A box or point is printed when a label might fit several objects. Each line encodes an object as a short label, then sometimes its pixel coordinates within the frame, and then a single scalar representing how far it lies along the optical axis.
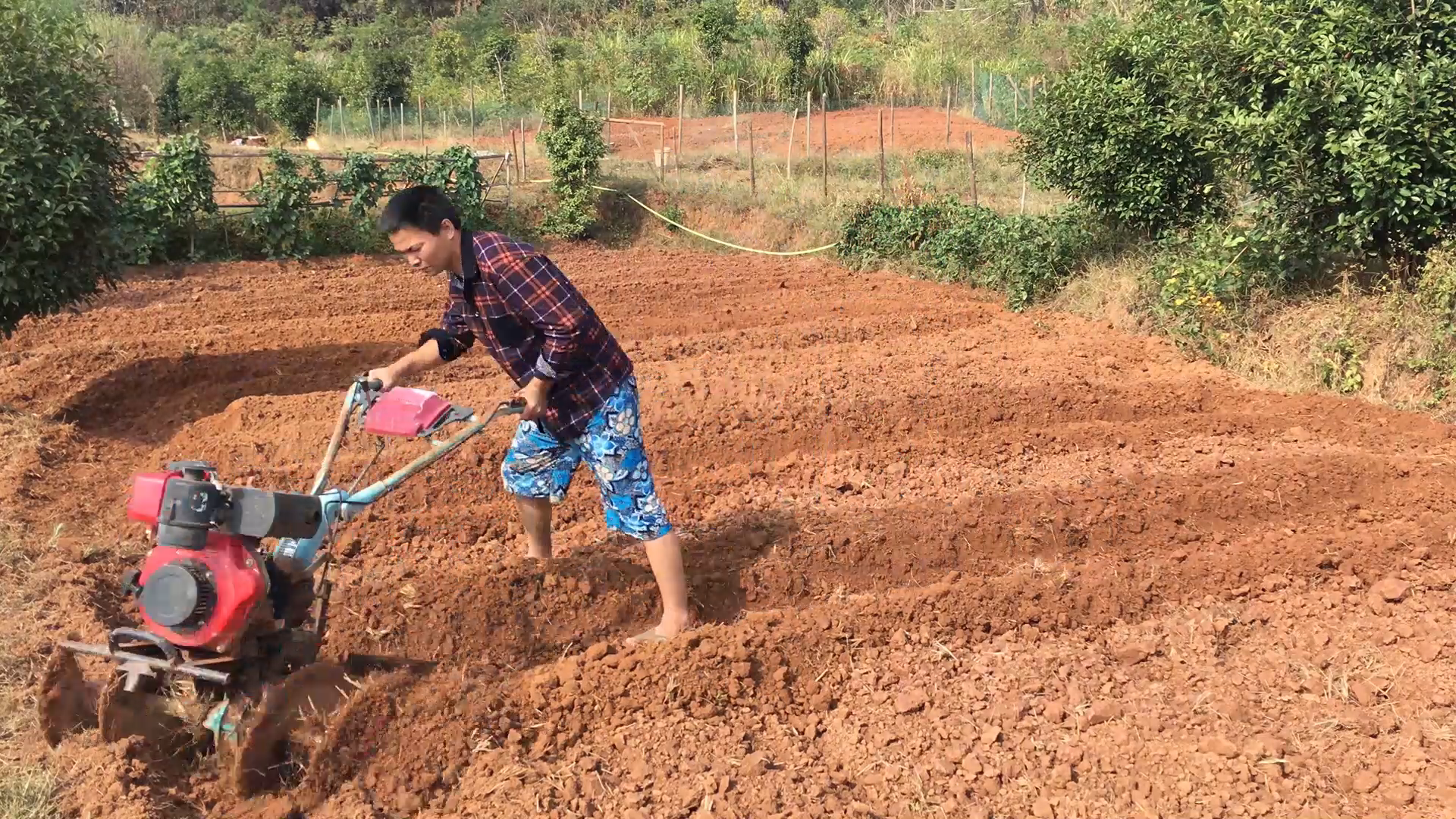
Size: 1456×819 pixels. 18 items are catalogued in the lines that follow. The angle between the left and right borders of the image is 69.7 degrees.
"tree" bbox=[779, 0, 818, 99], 31.11
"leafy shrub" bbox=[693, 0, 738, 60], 33.34
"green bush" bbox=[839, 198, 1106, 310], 10.78
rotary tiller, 2.79
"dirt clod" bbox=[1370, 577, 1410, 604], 4.44
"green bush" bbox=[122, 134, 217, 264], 12.05
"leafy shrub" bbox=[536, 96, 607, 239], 15.45
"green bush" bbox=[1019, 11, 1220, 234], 9.49
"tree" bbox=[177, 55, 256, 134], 27.28
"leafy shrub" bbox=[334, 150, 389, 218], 13.49
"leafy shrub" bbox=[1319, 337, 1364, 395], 7.45
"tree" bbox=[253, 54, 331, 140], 27.77
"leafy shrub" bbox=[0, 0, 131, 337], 6.66
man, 3.46
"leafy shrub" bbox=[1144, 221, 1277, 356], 8.46
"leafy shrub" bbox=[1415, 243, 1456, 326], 7.12
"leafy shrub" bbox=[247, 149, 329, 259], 12.73
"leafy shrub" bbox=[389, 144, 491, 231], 14.09
